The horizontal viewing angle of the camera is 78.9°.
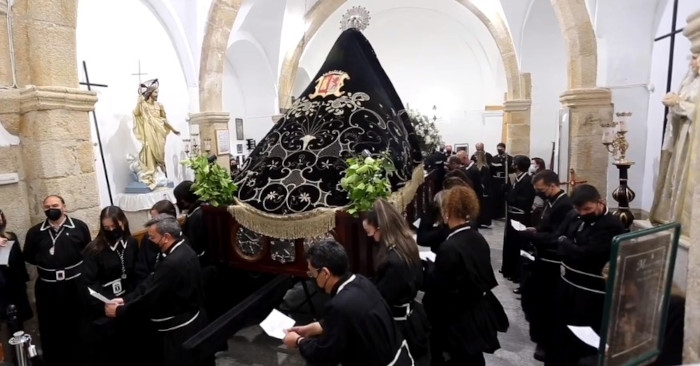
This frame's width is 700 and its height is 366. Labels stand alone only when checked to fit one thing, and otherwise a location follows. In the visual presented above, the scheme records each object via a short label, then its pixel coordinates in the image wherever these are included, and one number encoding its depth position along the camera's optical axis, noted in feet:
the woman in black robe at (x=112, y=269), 10.13
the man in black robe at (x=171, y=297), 8.68
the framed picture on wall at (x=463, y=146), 44.39
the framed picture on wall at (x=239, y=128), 37.26
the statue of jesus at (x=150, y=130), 19.49
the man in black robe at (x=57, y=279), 11.00
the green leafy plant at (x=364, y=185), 10.18
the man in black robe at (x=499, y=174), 25.91
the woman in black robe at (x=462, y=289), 8.26
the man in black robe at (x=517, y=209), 15.84
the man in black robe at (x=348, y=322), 6.22
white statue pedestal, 19.11
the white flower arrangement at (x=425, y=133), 30.68
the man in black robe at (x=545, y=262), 11.21
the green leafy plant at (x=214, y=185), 12.11
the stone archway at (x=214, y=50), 23.04
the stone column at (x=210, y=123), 23.63
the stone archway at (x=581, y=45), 16.88
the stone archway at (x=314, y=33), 31.80
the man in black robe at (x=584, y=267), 8.76
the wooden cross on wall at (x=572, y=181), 15.69
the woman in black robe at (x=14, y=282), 10.72
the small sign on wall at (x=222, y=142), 23.98
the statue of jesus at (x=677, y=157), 9.29
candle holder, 12.40
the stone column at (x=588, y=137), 16.89
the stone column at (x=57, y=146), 11.95
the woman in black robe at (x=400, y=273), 7.88
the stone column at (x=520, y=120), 31.01
